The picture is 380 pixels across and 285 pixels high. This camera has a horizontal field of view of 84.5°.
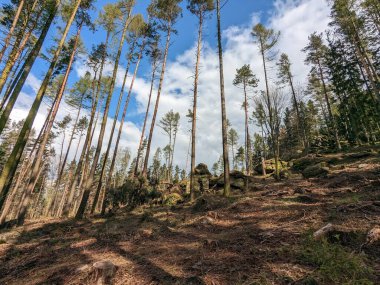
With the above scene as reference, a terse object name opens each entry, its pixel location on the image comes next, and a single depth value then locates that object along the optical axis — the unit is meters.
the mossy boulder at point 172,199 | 15.20
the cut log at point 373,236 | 3.74
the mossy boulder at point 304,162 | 19.83
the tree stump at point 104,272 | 3.89
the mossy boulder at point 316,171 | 13.63
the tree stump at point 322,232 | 4.10
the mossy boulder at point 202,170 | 21.98
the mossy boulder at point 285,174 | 17.46
